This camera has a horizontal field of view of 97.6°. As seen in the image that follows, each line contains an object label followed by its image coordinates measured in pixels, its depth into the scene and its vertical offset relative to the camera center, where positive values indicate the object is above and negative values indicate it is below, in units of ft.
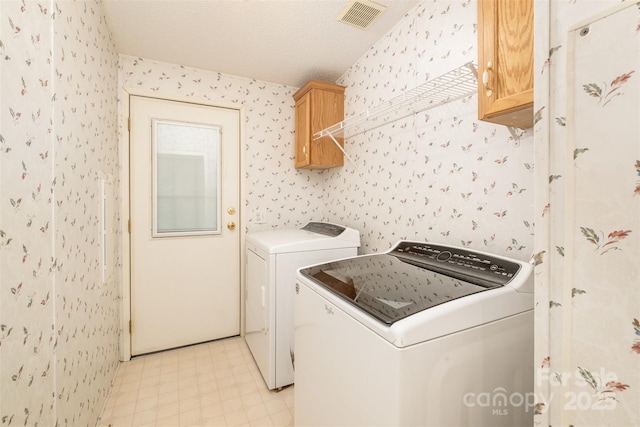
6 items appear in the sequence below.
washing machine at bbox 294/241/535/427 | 2.68 -1.45
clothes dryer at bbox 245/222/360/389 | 6.22 -1.68
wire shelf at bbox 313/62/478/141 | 4.40 +2.13
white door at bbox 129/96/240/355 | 7.78 -0.37
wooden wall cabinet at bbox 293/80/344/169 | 8.04 +2.73
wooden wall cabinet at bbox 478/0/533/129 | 2.90 +1.67
